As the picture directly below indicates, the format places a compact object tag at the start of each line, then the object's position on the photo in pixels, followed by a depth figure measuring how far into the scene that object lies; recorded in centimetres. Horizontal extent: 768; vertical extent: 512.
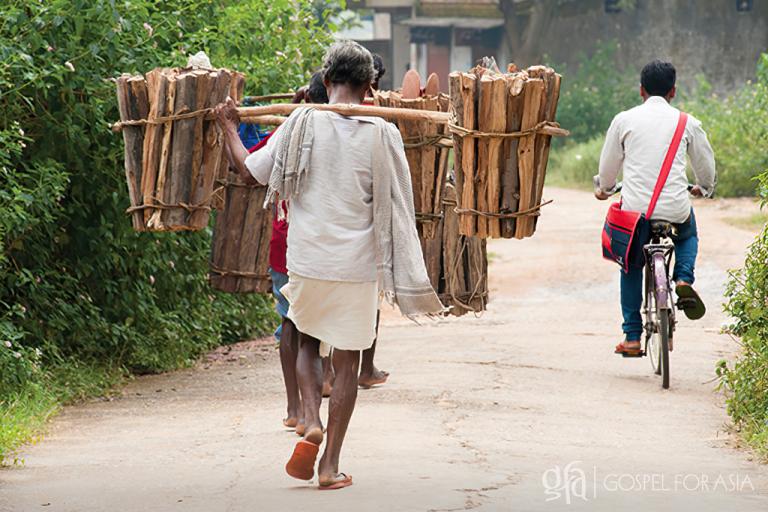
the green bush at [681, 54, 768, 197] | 3968
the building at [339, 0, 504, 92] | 6340
